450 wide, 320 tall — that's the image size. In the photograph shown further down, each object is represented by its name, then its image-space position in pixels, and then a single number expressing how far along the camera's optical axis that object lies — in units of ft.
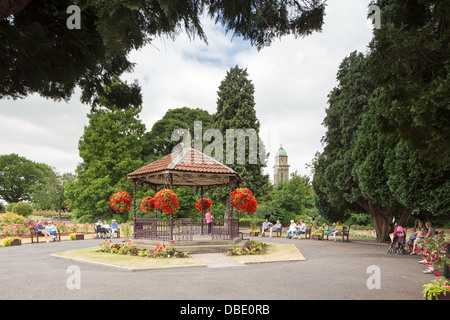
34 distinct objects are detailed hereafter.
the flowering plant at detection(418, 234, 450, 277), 26.17
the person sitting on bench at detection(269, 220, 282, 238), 80.03
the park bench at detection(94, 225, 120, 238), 70.13
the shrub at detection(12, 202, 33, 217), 105.81
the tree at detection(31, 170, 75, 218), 156.76
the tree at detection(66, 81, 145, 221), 111.86
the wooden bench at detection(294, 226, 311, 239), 74.06
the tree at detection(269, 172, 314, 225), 99.14
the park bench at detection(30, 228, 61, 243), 62.41
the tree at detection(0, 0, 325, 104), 12.26
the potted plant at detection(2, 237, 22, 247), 56.22
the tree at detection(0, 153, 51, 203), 217.15
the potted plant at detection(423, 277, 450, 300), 20.06
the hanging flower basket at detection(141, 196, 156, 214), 52.85
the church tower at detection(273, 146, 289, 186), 298.76
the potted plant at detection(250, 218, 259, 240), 79.66
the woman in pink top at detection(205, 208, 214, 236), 55.71
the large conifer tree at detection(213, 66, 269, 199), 98.58
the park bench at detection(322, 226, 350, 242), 67.82
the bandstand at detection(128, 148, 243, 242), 47.06
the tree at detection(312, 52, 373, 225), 60.03
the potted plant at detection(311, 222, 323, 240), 72.38
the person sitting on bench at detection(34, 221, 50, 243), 65.62
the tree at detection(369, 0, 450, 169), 23.38
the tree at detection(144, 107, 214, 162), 126.21
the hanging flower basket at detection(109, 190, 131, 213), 50.47
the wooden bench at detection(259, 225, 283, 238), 79.81
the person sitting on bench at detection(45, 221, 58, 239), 65.35
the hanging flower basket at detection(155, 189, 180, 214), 42.06
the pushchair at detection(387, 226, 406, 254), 46.83
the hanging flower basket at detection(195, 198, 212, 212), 63.98
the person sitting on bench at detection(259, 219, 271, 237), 79.13
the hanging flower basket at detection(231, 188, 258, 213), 48.57
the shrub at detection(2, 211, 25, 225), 79.20
